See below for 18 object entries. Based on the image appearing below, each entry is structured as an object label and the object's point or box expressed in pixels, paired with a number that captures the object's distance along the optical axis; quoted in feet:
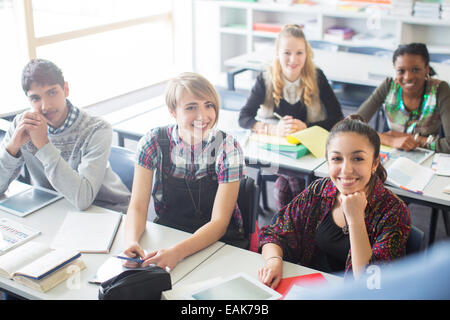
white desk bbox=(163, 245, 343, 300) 4.98
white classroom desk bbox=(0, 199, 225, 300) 4.78
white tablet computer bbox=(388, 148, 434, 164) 8.27
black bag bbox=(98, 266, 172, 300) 4.30
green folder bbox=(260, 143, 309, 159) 8.27
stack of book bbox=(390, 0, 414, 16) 15.29
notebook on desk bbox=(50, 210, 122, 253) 5.58
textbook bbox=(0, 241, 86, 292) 4.82
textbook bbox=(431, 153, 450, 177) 7.68
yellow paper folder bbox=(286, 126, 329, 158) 8.39
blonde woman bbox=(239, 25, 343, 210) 9.58
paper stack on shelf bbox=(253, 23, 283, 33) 17.99
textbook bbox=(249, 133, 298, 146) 8.60
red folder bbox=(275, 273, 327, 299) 4.83
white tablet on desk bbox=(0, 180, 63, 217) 6.46
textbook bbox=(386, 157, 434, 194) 7.24
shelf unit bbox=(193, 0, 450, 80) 16.05
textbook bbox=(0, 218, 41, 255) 5.57
